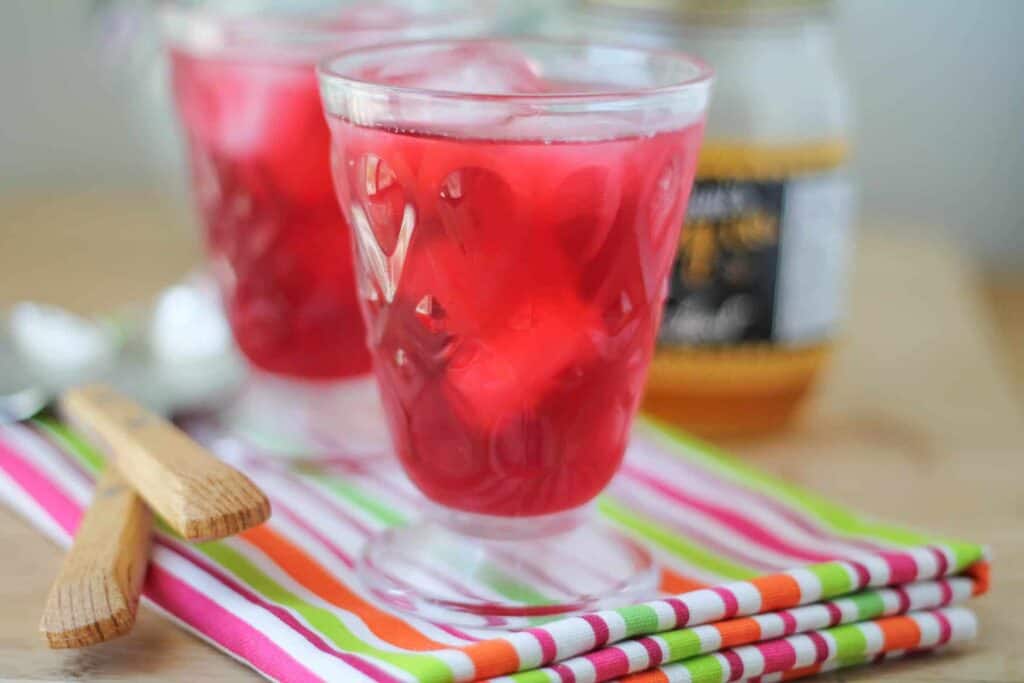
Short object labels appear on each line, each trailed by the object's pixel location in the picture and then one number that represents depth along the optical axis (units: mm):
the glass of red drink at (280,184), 670
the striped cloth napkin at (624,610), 572
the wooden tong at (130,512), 573
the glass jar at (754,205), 708
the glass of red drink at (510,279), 578
